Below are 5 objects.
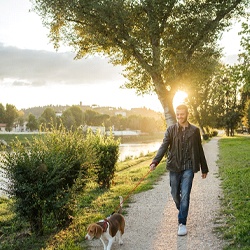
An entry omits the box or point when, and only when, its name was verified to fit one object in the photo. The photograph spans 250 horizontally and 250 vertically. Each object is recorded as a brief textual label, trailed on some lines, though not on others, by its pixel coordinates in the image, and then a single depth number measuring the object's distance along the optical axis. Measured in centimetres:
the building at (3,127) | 9901
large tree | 1855
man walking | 675
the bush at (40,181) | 682
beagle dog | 557
